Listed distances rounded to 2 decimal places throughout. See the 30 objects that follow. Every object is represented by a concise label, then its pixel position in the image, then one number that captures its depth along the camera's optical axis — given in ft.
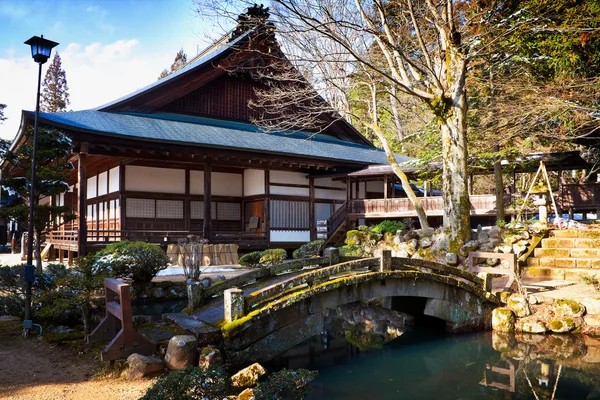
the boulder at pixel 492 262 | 42.34
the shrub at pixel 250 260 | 53.21
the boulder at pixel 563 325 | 30.53
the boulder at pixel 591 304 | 30.42
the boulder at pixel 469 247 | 42.29
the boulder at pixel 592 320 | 30.07
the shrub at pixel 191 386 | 15.64
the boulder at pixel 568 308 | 30.81
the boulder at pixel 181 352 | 20.44
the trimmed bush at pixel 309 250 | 57.52
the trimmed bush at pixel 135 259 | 37.78
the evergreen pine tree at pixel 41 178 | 34.26
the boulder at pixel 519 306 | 32.27
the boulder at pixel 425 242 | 45.98
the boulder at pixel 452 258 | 42.14
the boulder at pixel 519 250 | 43.19
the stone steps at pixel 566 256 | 39.47
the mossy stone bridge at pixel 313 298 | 22.61
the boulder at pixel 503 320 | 32.42
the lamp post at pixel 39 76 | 26.18
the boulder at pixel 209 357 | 20.63
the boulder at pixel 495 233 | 45.44
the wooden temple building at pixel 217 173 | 54.70
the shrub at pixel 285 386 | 16.46
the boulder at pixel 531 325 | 31.07
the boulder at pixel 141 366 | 19.97
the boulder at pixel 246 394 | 18.22
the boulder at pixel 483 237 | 44.56
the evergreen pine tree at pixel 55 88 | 135.54
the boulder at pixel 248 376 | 20.66
